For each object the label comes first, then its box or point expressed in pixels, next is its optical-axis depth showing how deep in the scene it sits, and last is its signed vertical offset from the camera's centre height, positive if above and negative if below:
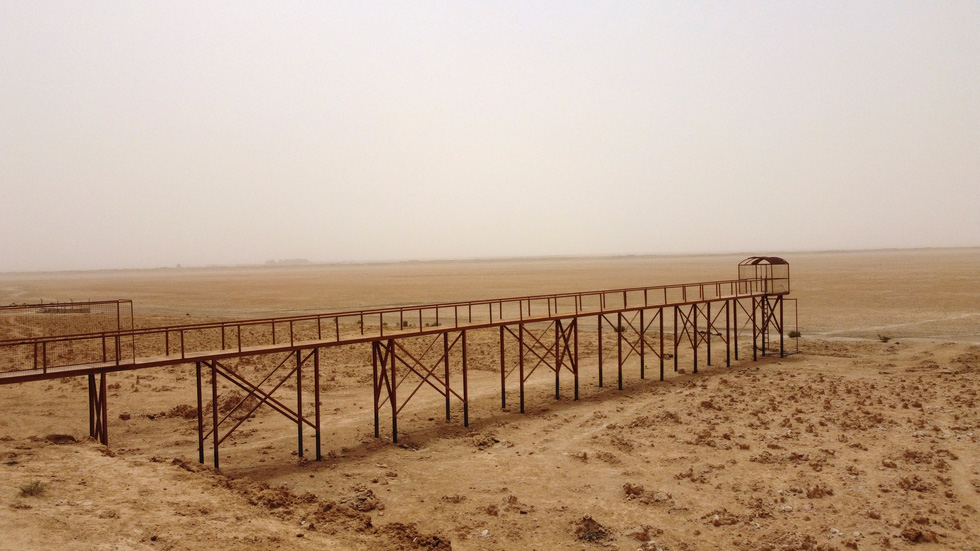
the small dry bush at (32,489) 10.84 -3.92
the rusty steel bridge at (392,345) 15.69 -4.29
